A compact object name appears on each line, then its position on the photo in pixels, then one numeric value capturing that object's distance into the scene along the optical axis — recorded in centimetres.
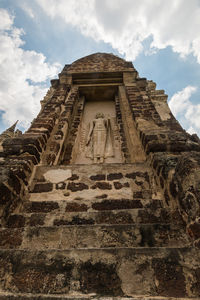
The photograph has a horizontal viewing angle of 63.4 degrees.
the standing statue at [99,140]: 439
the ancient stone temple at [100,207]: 127
